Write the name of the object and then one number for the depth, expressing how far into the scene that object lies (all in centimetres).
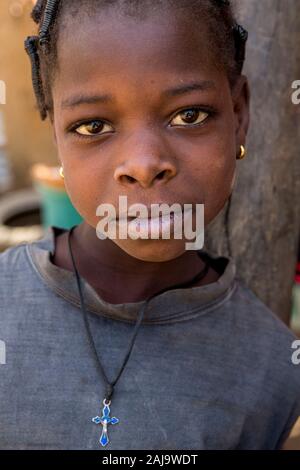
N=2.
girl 32
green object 103
